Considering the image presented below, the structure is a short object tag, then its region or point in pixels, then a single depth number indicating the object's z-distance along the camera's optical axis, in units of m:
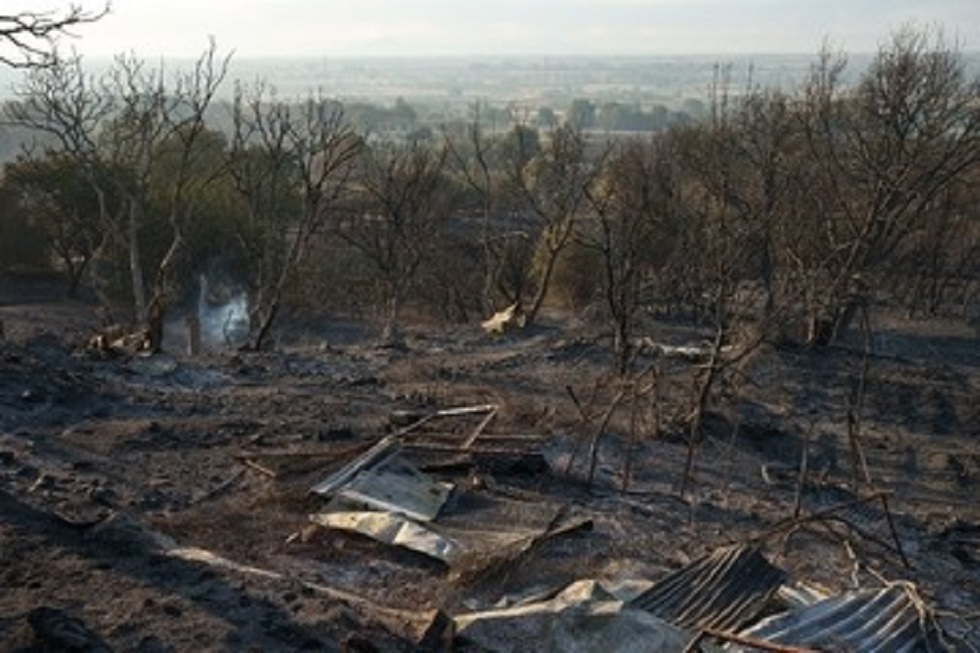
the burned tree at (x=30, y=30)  8.35
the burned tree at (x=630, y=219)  13.33
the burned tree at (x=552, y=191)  21.00
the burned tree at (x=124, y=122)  18.02
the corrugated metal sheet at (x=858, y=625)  6.30
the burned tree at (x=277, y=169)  18.61
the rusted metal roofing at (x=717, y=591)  6.60
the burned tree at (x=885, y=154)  16.33
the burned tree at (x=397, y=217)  21.73
